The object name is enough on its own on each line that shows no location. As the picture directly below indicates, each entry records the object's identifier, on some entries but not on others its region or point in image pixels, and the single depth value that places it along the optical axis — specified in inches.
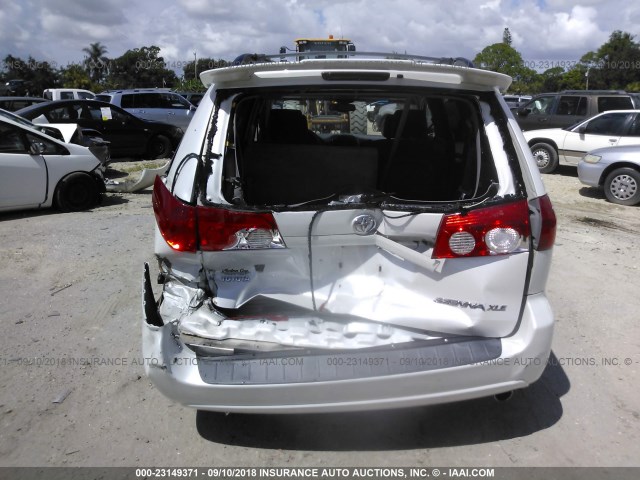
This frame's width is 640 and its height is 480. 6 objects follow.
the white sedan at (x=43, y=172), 294.4
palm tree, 2908.5
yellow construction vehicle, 750.5
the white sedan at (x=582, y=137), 433.1
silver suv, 649.6
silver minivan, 93.3
